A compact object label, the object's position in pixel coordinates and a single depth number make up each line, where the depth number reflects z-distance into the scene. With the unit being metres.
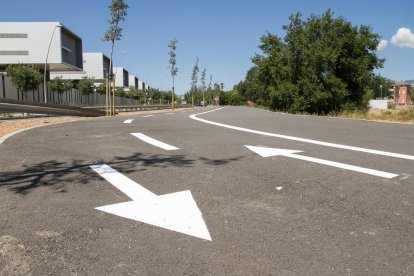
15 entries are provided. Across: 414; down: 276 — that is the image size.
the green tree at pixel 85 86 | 63.19
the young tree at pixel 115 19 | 29.69
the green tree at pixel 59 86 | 54.28
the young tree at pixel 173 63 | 56.56
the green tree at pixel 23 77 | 42.44
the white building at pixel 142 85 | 174.18
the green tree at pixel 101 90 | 79.19
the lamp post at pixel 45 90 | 46.19
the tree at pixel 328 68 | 32.69
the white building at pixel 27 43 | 68.00
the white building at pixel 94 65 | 102.81
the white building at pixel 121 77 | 124.00
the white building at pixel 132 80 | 150.12
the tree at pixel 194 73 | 85.81
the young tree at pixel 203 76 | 107.09
